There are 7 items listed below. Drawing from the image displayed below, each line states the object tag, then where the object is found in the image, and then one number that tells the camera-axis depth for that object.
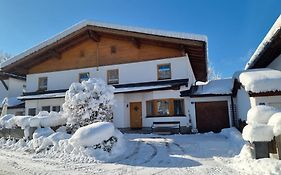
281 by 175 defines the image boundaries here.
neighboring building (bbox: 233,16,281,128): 8.03
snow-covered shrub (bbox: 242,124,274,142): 5.06
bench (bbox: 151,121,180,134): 12.15
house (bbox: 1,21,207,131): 12.54
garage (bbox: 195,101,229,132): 12.64
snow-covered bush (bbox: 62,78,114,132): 9.03
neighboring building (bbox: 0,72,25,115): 21.20
